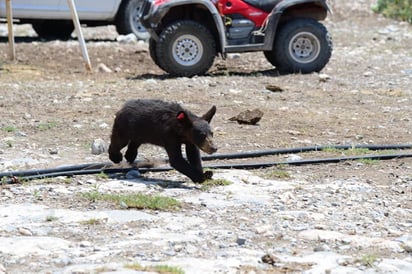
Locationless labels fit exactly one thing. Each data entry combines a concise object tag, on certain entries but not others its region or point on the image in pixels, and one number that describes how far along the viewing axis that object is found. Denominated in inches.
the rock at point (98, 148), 799.7
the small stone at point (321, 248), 540.1
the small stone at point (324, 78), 1232.4
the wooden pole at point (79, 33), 1264.8
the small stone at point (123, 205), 625.0
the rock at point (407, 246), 543.8
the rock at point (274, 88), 1139.3
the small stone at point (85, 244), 541.8
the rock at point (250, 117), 928.3
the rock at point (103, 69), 1321.4
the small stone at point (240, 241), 549.5
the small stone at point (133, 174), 719.1
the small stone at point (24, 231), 563.4
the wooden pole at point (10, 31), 1323.8
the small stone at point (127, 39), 1627.7
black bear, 693.9
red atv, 1256.8
